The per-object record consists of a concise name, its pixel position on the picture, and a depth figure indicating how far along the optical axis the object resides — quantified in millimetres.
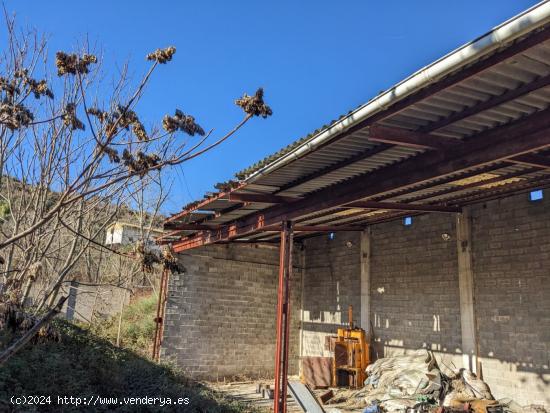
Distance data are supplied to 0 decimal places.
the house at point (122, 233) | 20509
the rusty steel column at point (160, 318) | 10938
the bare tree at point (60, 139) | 3205
